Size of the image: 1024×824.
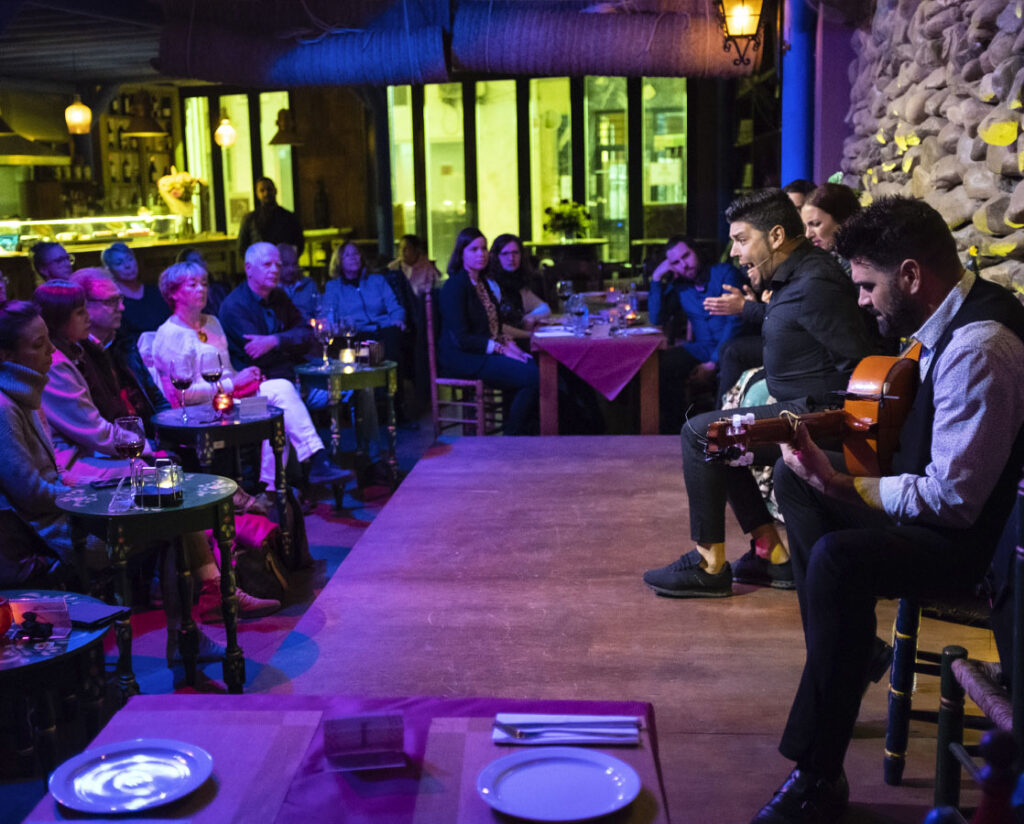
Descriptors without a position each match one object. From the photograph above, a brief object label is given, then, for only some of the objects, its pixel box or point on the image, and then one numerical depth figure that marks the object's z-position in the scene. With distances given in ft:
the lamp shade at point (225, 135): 42.47
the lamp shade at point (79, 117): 37.83
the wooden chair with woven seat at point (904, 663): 7.67
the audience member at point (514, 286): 22.86
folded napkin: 5.18
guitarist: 7.17
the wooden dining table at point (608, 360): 19.40
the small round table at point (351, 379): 17.74
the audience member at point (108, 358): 13.70
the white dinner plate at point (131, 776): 4.70
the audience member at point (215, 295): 24.16
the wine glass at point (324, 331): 18.90
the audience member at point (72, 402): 12.17
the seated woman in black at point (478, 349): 20.76
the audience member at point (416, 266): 27.59
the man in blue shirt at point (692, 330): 21.38
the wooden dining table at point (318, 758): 4.70
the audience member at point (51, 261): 19.54
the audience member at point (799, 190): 17.66
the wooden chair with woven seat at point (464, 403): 20.51
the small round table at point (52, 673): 7.01
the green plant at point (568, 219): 37.14
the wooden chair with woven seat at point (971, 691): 5.86
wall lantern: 20.45
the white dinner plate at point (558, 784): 4.61
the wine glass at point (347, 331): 18.99
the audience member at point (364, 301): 24.91
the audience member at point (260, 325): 18.10
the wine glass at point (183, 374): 13.73
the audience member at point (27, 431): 10.19
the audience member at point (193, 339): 15.67
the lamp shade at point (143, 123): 38.93
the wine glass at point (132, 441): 9.91
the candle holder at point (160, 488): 9.76
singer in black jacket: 11.28
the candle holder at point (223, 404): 13.96
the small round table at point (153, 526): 9.51
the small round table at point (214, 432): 13.52
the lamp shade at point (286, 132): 38.81
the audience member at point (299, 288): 23.57
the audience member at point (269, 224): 32.94
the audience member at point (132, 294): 19.54
